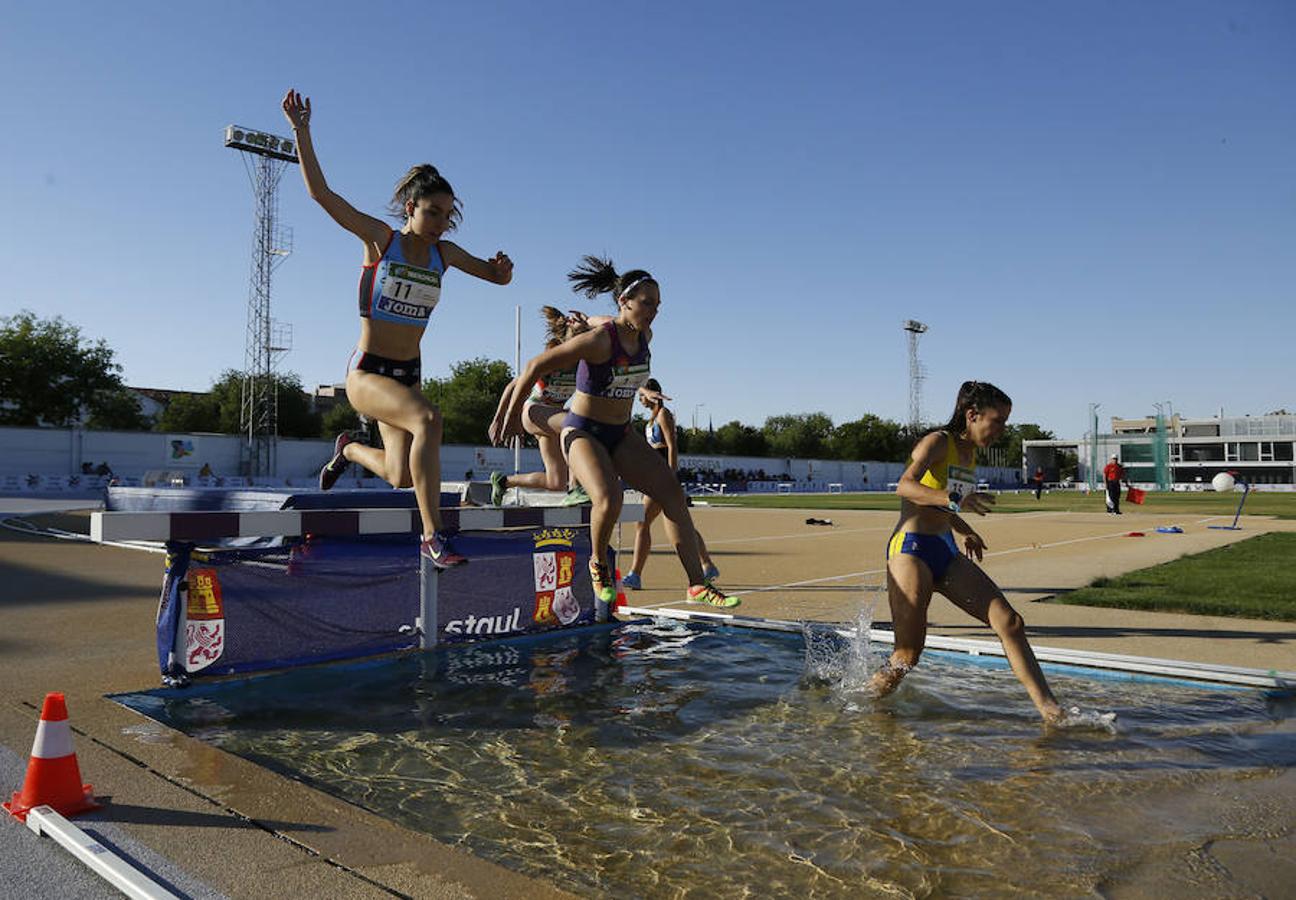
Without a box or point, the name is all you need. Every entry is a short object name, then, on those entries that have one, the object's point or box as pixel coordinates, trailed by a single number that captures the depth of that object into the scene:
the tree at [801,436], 123.56
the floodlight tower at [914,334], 97.25
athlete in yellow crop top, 5.07
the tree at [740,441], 114.94
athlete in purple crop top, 6.00
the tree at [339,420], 74.80
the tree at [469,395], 80.88
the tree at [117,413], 62.47
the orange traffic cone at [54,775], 3.35
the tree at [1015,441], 161.00
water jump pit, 3.15
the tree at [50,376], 58.47
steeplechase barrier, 5.44
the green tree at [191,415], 73.06
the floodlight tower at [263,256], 43.78
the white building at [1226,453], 87.12
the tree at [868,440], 127.50
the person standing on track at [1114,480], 27.06
